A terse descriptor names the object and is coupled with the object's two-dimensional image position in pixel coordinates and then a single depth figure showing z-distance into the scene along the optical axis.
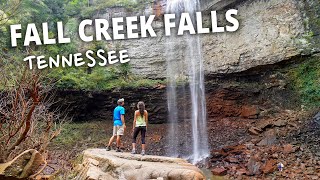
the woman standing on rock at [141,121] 7.37
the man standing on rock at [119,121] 7.71
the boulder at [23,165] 5.16
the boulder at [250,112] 15.69
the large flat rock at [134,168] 5.77
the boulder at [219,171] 10.92
